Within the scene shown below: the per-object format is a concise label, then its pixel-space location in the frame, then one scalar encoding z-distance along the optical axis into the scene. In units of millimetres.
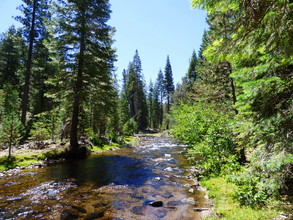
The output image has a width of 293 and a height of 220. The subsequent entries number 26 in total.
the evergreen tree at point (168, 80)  65375
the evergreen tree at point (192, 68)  46750
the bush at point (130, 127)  32438
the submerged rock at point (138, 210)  5988
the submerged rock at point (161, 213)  5840
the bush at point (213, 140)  8477
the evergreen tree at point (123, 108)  35962
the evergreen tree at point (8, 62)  35156
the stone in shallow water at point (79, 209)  6074
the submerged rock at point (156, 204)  6527
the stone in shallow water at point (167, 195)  7334
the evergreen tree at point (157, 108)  68225
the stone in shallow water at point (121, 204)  6411
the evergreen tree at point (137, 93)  57859
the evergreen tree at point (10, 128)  11152
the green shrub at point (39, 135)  15492
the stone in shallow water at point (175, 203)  6595
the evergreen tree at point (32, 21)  19531
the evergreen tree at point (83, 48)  14273
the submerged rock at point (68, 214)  5637
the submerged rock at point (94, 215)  5688
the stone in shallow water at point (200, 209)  5953
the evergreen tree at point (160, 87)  68312
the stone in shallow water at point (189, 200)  6680
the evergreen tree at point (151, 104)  69506
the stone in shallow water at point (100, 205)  6449
